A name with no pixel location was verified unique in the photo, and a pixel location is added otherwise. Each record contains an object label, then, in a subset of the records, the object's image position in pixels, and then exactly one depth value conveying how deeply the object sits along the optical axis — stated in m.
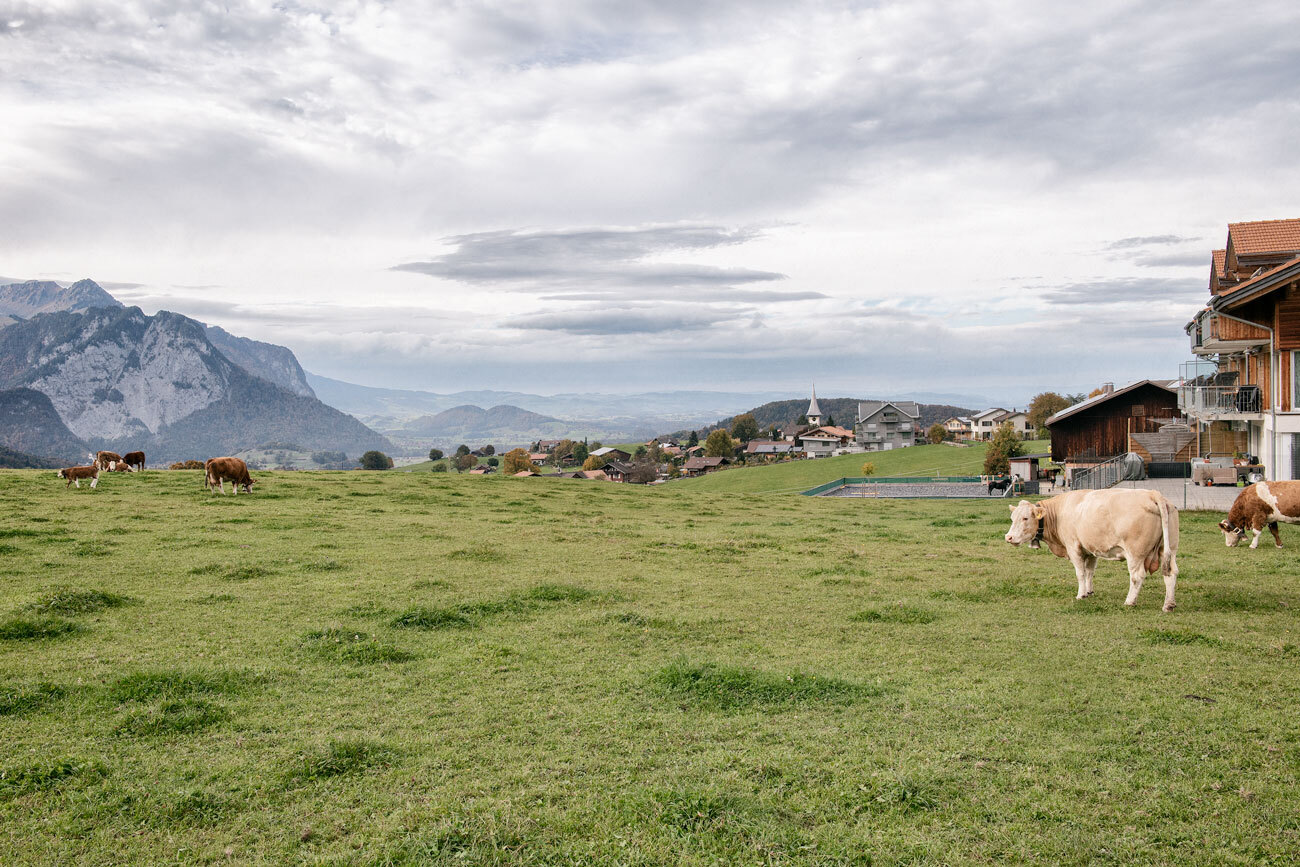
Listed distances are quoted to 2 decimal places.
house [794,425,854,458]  160.62
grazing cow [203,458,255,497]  24.80
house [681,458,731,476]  135.25
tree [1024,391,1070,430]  126.56
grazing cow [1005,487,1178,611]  11.56
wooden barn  59.84
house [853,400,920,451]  141.88
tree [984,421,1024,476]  72.69
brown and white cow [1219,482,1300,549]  16.53
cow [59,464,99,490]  25.05
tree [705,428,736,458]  157.88
